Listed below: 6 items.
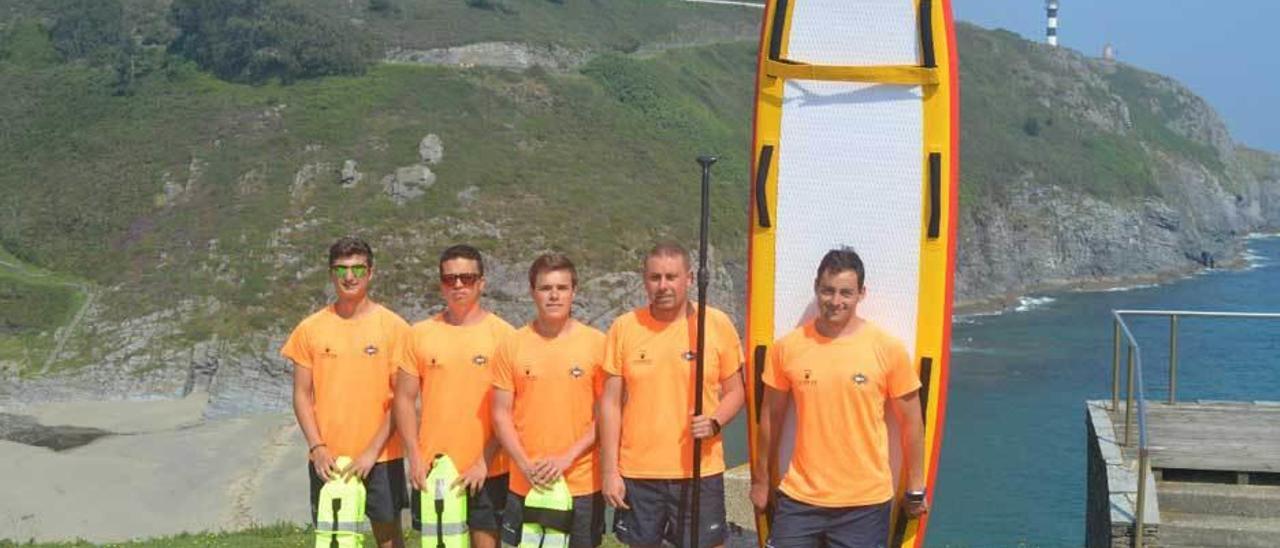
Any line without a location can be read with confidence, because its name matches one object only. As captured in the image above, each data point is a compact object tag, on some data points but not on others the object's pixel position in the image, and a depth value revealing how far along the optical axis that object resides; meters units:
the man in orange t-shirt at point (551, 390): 5.14
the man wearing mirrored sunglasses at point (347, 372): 5.47
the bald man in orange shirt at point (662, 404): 5.07
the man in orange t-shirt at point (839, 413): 4.83
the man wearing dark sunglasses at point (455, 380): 5.32
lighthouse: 129.62
